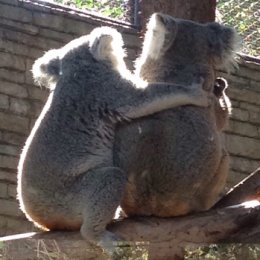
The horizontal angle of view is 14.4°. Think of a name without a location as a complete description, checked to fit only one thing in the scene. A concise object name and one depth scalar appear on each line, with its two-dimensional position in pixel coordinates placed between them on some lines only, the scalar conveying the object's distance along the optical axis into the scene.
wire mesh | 7.96
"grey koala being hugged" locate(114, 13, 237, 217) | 4.29
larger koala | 4.11
